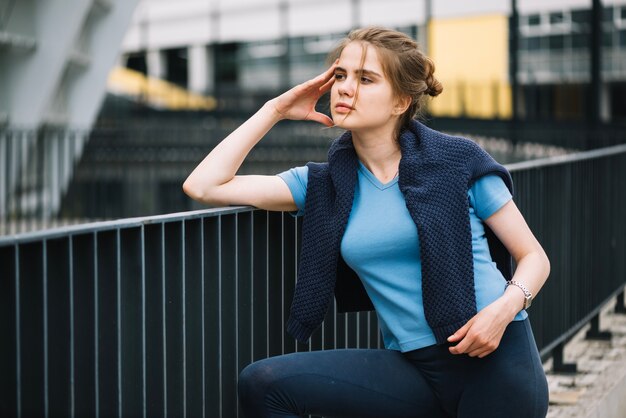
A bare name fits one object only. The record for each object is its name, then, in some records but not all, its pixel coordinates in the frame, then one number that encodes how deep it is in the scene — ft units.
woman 9.96
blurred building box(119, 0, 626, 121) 105.40
